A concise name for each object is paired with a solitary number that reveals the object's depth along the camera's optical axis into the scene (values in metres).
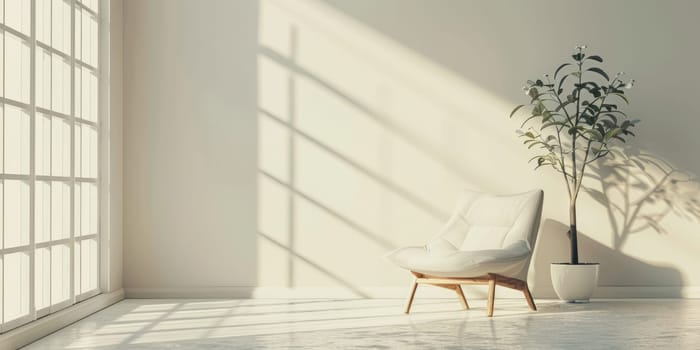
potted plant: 6.21
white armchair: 5.54
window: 4.37
